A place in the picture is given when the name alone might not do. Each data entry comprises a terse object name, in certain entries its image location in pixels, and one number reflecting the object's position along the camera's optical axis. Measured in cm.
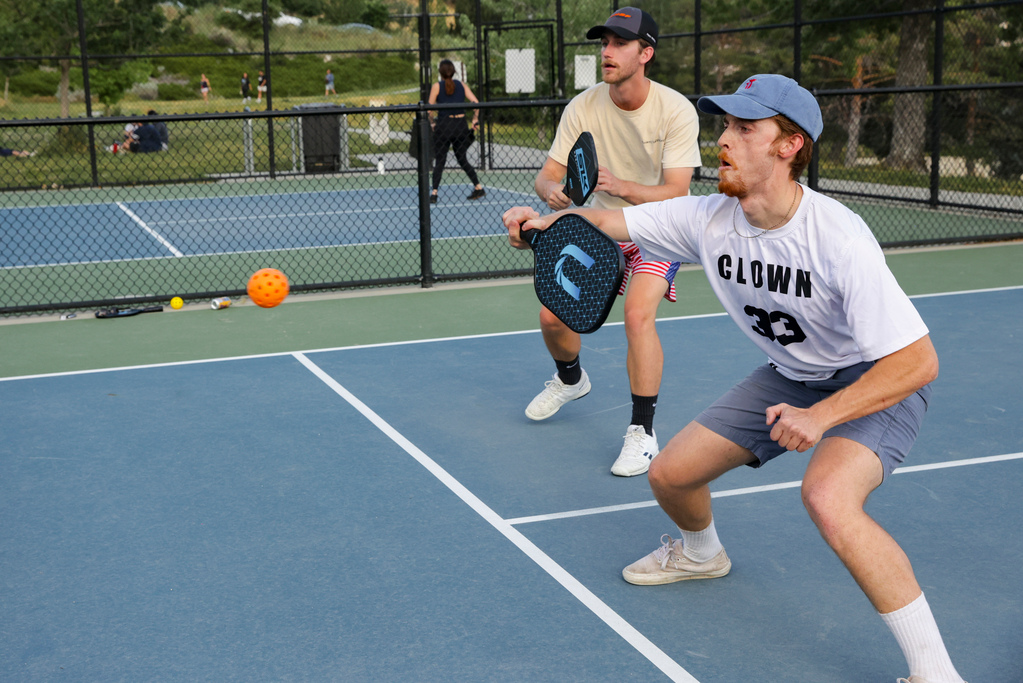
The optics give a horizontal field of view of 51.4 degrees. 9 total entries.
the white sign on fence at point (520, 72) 1861
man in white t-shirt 273
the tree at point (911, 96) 1633
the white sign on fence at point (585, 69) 1820
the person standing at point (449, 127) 1446
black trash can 1845
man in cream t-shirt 475
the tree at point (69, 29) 1812
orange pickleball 737
